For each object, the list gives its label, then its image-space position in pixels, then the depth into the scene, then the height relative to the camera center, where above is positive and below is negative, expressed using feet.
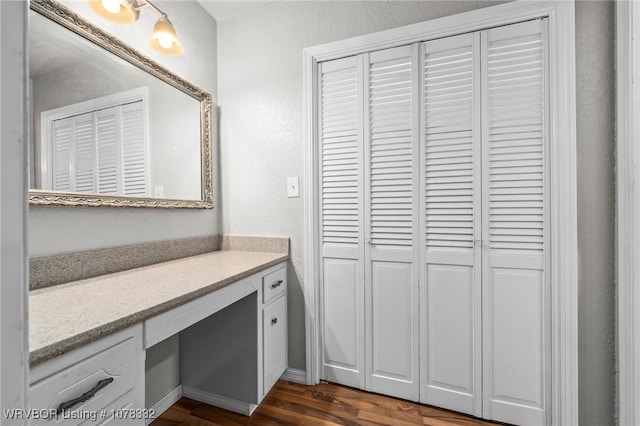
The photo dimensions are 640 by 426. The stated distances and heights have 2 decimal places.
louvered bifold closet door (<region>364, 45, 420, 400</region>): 5.59 -0.20
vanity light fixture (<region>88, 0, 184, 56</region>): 4.35 +3.01
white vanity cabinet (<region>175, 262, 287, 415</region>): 5.18 -2.59
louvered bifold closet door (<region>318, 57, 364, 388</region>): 5.96 -0.20
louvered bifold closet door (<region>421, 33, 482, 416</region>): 5.19 -0.29
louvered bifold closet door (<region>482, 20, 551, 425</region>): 4.83 -0.30
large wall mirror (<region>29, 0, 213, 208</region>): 3.80 +1.41
